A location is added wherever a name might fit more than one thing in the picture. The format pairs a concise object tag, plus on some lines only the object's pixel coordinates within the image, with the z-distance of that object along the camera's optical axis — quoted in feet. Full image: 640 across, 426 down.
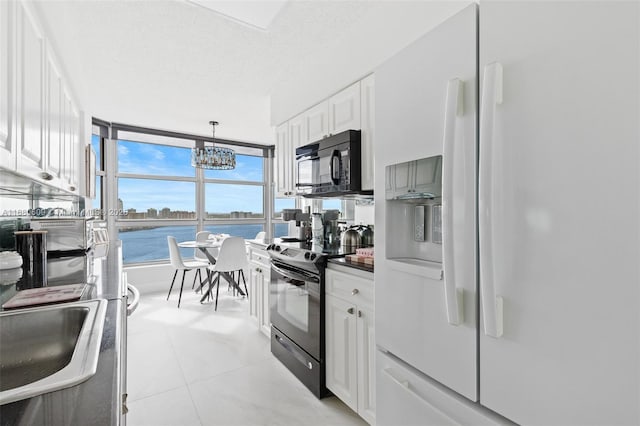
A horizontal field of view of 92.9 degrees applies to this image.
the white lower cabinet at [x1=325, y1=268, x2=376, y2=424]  5.53
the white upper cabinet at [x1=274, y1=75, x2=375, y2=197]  7.02
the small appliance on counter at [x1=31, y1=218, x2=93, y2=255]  7.39
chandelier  13.98
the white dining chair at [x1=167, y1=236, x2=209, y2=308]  13.82
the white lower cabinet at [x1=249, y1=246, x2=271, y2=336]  9.68
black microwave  7.13
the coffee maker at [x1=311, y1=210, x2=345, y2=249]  9.07
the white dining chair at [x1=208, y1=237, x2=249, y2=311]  13.25
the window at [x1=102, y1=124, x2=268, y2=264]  16.20
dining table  13.97
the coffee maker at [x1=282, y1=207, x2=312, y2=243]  10.06
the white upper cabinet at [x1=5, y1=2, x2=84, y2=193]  3.14
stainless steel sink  2.89
